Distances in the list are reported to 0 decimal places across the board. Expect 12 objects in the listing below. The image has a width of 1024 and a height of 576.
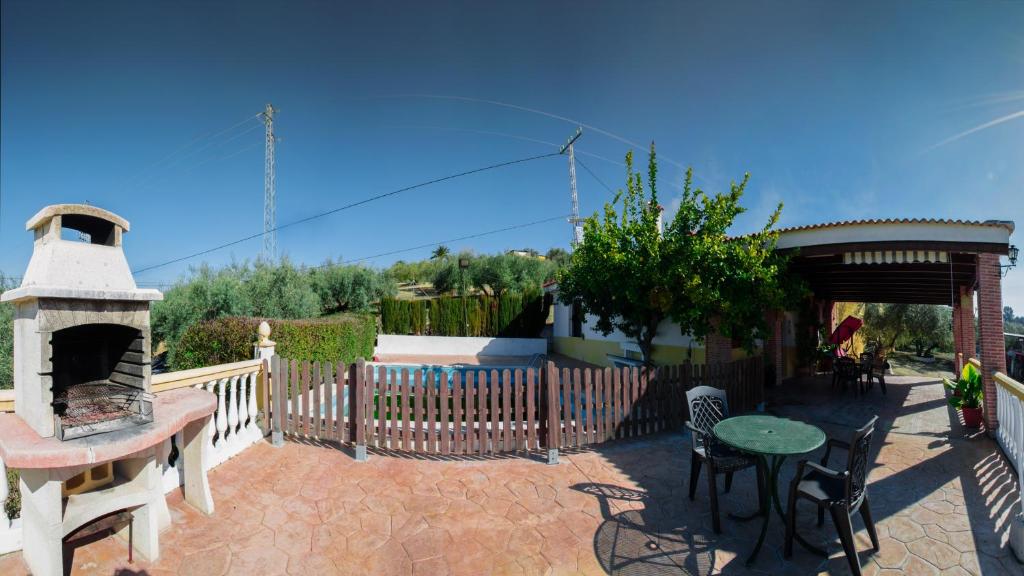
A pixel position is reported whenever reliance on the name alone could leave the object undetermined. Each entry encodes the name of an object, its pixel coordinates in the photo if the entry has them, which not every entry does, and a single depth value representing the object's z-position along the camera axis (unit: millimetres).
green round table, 3225
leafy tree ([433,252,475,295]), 31812
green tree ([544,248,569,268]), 57834
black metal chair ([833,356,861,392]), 8984
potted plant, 6277
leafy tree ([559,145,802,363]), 6746
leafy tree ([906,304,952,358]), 19594
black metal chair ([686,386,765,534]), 3590
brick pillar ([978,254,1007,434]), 5922
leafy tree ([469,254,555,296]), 30422
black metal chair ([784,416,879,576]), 2850
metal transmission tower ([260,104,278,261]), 17831
